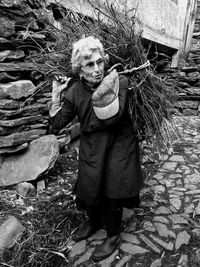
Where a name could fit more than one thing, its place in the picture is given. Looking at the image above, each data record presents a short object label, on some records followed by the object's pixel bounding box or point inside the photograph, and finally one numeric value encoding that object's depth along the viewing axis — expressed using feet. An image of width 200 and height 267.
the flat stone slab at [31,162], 10.79
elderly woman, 6.22
